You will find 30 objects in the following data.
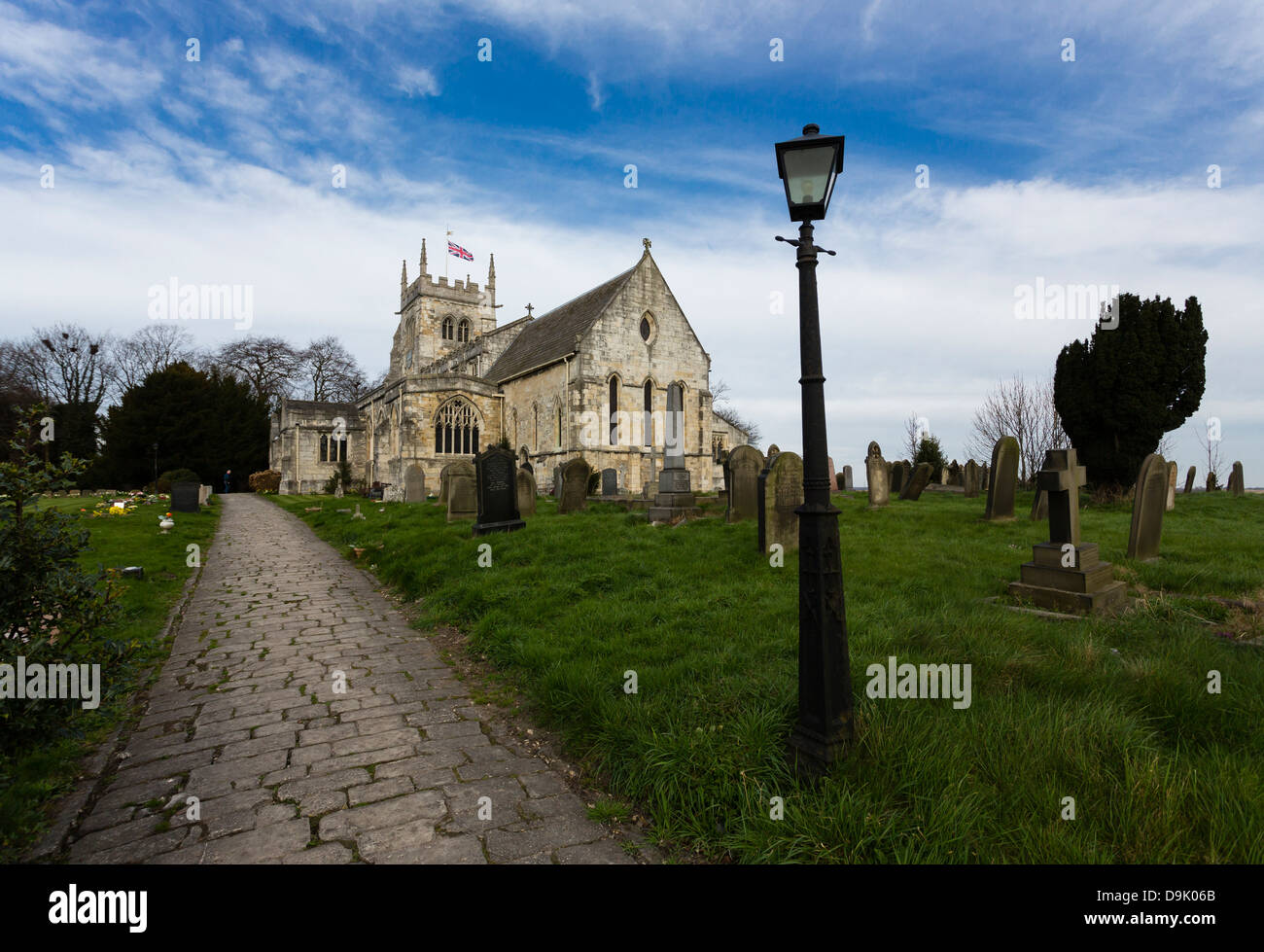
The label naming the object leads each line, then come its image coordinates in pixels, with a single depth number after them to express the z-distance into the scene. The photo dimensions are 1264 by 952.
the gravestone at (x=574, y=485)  13.70
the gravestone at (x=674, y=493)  11.20
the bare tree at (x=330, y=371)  47.19
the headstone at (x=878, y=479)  13.04
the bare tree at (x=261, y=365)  44.47
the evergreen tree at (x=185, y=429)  33.56
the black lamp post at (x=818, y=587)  2.81
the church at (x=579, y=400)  24.72
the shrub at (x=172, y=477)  27.36
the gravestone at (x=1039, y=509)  10.71
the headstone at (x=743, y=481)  10.09
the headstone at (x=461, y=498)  12.22
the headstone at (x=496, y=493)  10.16
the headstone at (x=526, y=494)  12.61
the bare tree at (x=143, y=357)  41.88
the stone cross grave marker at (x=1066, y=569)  5.43
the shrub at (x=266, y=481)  35.78
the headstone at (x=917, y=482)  15.10
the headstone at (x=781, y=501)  7.69
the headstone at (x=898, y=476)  18.00
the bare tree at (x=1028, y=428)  23.27
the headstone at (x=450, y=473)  12.69
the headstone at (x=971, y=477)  17.69
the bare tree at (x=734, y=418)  64.69
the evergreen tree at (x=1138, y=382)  14.05
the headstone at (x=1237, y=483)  18.17
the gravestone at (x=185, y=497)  17.28
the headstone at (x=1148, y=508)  6.93
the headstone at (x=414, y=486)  19.16
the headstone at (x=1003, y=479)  10.18
